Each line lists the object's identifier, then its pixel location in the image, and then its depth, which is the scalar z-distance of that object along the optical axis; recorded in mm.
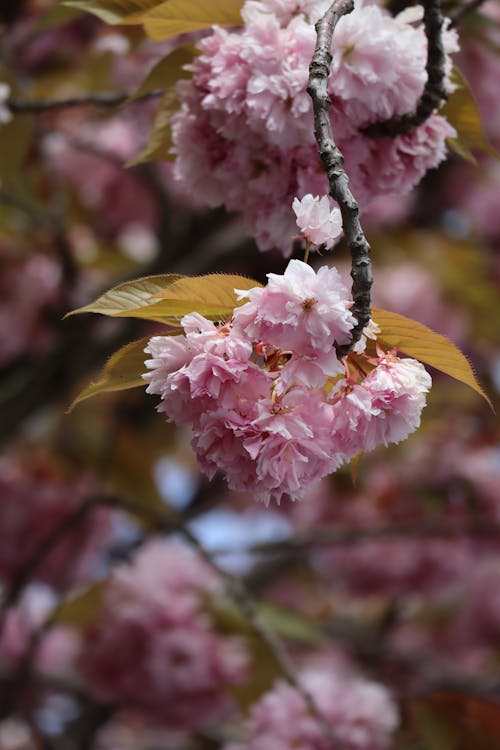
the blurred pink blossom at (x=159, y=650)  2806
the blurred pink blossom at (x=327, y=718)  2237
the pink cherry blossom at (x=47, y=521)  3735
